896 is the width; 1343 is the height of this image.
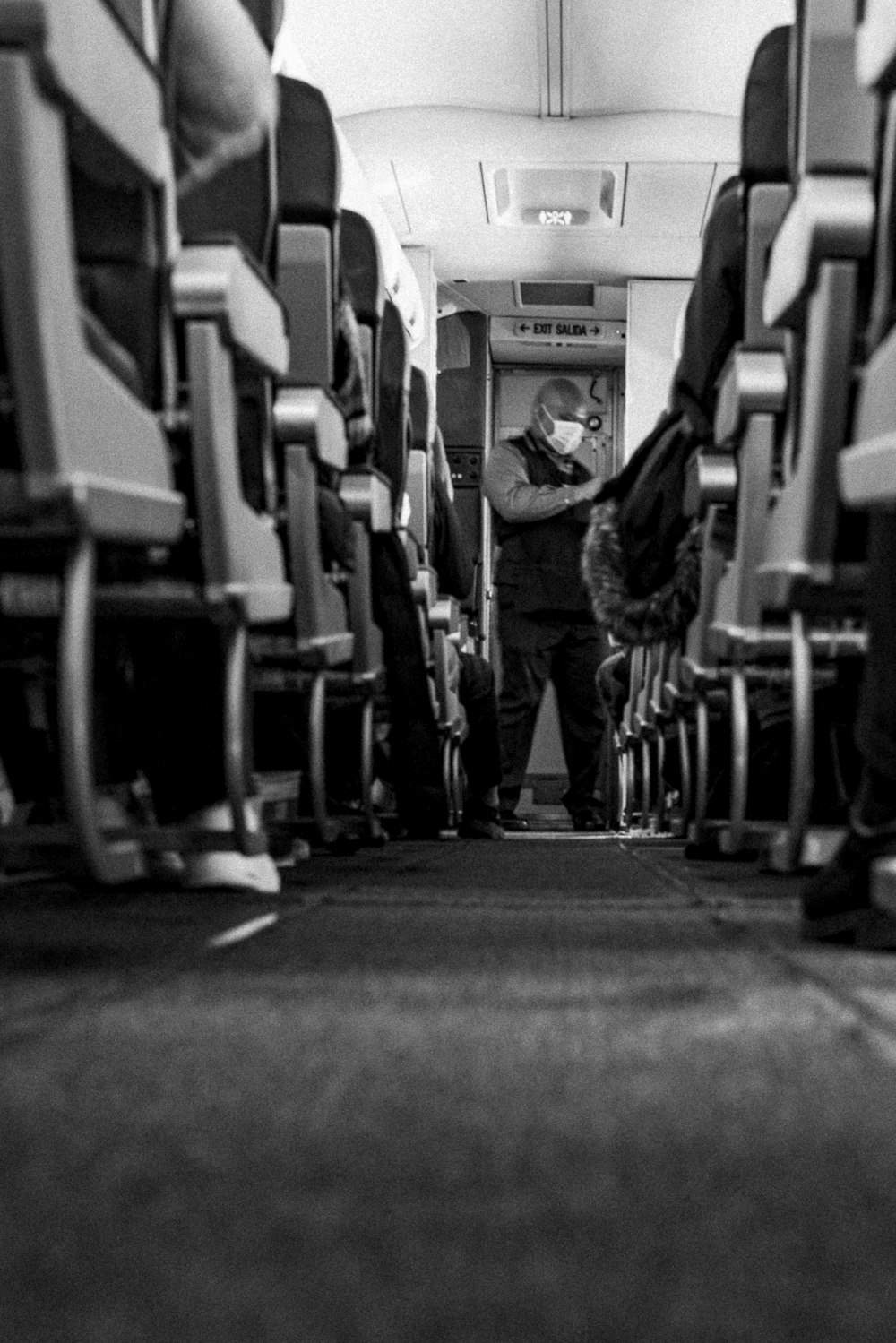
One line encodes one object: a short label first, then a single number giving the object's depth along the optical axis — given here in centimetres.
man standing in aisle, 754
